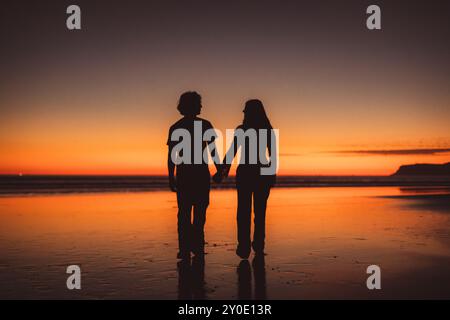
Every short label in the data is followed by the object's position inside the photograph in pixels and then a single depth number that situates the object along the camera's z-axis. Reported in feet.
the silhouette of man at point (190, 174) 23.40
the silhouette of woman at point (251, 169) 24.49
